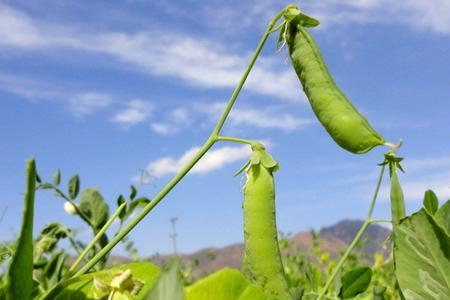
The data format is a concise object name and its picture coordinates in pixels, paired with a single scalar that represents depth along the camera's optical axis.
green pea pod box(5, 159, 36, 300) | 0.25
